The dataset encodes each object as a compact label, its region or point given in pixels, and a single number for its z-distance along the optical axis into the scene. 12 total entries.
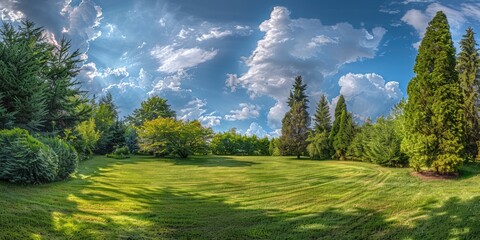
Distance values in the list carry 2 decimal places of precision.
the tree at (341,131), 24.81
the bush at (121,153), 23.27
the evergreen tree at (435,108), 11.26
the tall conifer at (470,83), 20.06
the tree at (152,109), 46.03
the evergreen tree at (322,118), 28.36
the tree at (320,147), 26.91
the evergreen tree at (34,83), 11.82
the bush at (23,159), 7.57
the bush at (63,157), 9.51
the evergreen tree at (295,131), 29.20
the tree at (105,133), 29.62
